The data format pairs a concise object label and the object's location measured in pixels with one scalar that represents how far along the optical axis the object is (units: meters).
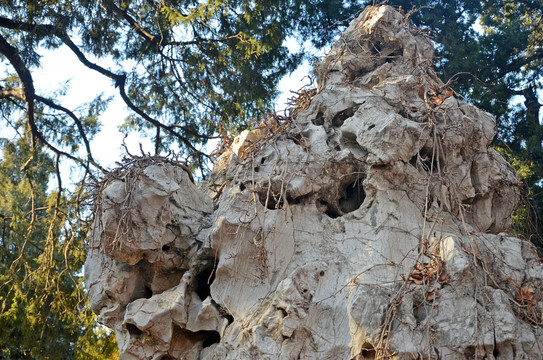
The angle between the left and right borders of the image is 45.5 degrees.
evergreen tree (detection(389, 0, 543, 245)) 7.68
